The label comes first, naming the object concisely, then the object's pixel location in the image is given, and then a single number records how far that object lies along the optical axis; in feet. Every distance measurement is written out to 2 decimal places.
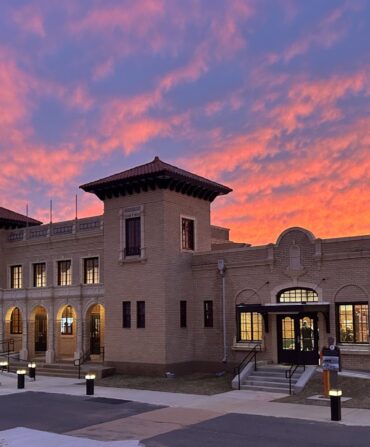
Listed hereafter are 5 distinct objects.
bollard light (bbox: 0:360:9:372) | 99.28
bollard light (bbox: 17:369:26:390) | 85.51
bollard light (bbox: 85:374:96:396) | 77.25
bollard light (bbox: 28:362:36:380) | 95.81
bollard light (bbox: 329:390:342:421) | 56.13
